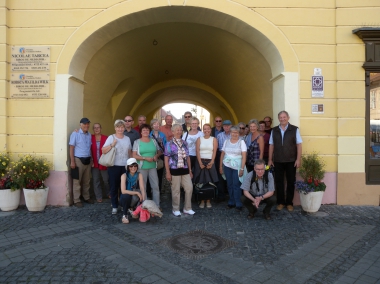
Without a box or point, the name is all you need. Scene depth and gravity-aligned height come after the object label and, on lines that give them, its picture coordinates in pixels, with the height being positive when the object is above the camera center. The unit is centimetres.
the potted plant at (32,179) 579 -69
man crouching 520 -78
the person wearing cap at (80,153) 616 -17
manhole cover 393 -141
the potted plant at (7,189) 587 -89
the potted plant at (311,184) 563 -74
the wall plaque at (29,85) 627 +128
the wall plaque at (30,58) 628 +186
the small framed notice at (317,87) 625 +127
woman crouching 516 -74
